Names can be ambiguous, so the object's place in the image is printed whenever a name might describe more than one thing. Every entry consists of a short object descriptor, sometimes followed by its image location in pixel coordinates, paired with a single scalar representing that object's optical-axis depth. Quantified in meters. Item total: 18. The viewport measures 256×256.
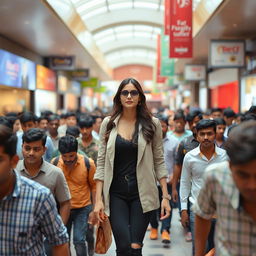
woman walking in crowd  3.43
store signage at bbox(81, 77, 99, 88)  29.41
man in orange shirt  4.53
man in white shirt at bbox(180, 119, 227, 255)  4.12
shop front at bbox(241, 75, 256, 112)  14.36
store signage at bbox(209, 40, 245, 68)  13.03
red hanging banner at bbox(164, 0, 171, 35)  11.18
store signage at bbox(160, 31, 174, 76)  19.20
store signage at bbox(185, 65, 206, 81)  20.86
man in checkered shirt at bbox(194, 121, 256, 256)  1.61
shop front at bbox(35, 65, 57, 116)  17.62
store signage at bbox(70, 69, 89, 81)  25.17
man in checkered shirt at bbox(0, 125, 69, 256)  1.88
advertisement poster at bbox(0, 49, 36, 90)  12.33
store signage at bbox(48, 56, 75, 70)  19.08
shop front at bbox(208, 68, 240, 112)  18.05
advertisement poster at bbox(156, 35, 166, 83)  29.71
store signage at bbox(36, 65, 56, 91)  17.12
